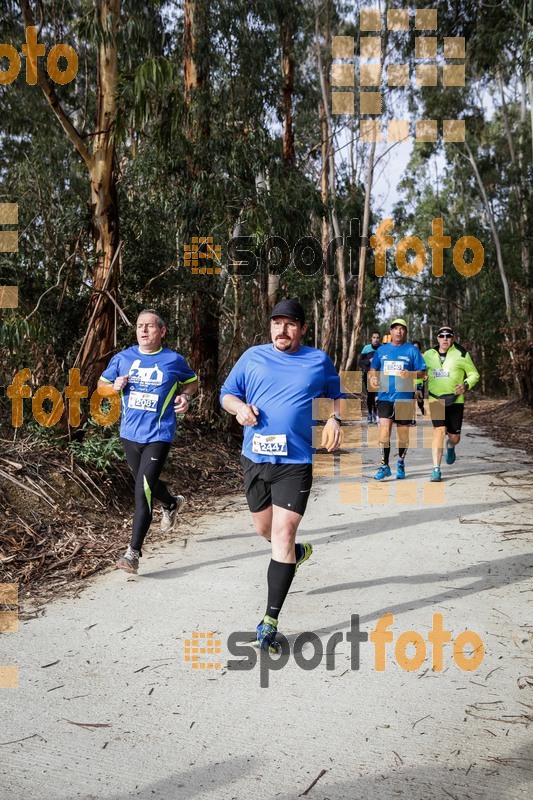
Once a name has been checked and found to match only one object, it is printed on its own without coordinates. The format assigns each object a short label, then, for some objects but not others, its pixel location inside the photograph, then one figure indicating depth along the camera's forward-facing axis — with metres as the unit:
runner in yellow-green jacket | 10.05
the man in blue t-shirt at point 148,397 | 6.14
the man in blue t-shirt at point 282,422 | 4.56
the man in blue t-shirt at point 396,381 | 10.25
